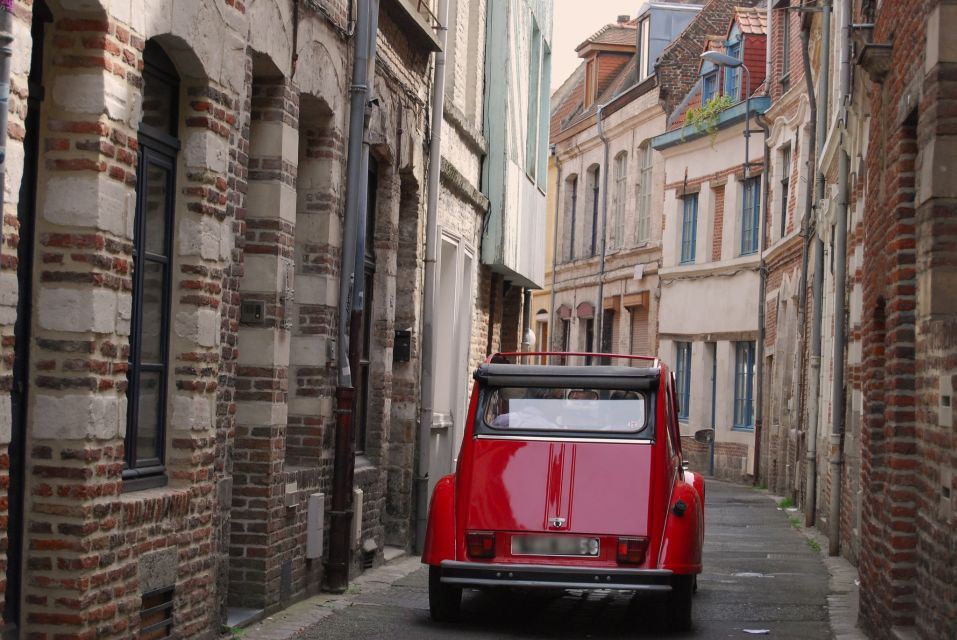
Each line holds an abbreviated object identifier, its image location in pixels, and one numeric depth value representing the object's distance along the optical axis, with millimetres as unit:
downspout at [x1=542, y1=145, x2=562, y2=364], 43938
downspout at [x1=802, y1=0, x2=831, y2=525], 19938
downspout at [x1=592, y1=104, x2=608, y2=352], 40031
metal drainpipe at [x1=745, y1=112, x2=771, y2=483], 30438
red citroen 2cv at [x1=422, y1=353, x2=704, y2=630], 10406
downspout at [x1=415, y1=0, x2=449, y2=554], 15578
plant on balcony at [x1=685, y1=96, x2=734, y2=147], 33250
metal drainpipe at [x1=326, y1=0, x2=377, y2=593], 12000
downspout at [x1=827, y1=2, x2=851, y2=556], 16438
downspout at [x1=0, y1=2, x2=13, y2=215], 5246
